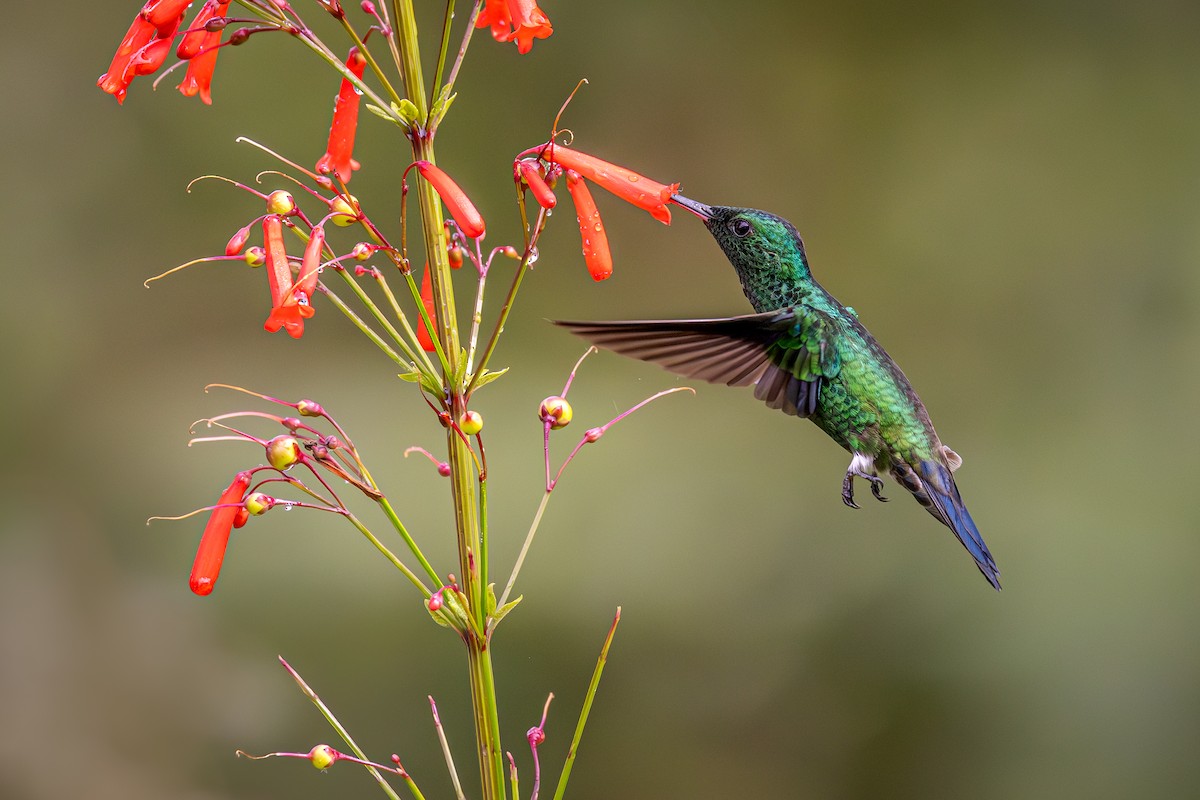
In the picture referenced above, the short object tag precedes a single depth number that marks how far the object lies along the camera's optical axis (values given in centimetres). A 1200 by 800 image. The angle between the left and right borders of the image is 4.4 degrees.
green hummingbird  305
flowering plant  300
